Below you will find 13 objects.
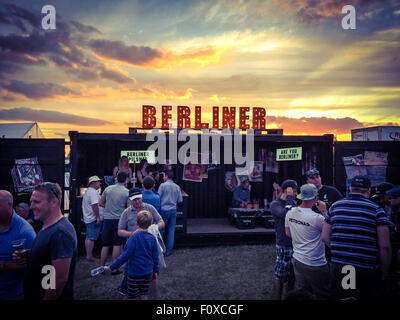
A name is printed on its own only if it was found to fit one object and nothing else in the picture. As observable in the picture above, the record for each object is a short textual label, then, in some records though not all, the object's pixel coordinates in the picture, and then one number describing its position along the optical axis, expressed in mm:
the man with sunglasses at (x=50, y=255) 2920
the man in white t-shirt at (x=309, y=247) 4164
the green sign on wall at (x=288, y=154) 10906
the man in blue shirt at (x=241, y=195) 11211
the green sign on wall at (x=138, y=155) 10508
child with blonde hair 4367
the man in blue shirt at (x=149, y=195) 6914
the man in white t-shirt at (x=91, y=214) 7566
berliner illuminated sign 14367
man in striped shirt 3598
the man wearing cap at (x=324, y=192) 6156
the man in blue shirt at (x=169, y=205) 8516
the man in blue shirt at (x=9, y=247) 3279
